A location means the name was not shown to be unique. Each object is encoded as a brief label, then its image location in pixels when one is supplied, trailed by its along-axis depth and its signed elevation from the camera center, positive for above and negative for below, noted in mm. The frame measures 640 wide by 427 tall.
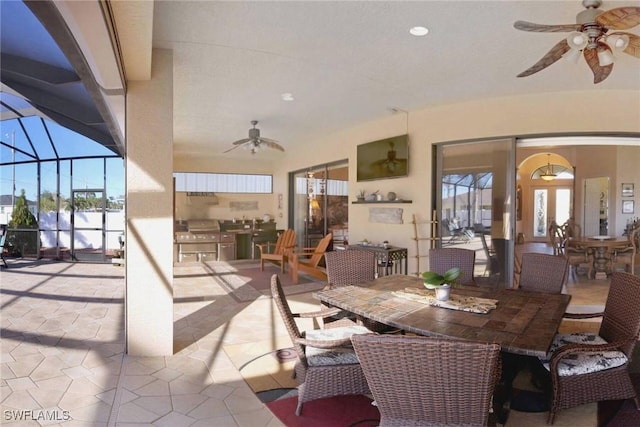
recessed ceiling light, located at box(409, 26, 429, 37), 2844 +1418
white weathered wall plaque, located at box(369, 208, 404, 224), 5645 -80
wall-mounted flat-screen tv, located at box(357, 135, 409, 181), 5492 +820
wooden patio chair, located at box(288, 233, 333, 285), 6242 -943
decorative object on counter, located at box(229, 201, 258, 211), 9887 +89
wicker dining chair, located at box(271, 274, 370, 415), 2127 -925
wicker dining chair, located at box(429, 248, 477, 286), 3533 -498
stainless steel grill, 8508 -816
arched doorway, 11211 +378
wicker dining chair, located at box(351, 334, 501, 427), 1323 -637
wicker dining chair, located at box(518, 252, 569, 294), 3006 -520
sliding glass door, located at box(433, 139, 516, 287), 4812 +129
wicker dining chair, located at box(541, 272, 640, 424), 2088 -909
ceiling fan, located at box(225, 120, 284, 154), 5754 +1067
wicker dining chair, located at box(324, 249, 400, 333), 3305 -527
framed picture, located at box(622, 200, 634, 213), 6320 +97
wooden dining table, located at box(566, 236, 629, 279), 5668 -603
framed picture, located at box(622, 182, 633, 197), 6296 +386
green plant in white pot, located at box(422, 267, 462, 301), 2422 -479
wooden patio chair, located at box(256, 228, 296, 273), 6886 -762
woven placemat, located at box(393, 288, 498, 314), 2293 -609
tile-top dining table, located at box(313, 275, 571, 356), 1826 -627
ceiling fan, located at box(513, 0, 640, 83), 2047 +1085
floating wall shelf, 5521 +139
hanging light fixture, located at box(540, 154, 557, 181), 10070 +1053
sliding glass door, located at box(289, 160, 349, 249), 7387 +142
